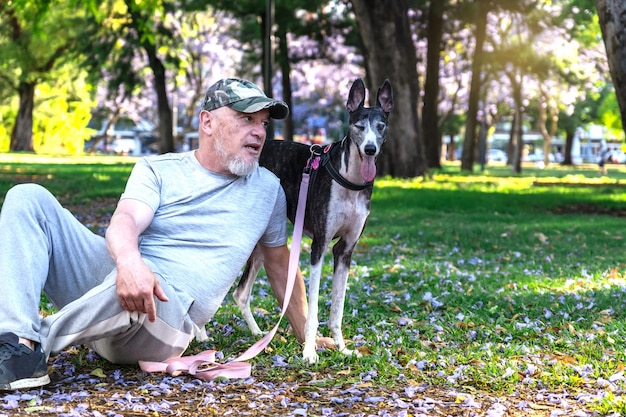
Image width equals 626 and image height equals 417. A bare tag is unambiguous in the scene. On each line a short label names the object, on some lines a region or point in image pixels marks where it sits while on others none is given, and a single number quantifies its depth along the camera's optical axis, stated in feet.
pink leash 15.88
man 14.21
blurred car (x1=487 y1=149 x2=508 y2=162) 343.16
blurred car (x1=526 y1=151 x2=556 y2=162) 335.67
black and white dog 16.87
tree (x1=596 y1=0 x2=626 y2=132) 40.16
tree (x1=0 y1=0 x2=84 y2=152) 122.72
